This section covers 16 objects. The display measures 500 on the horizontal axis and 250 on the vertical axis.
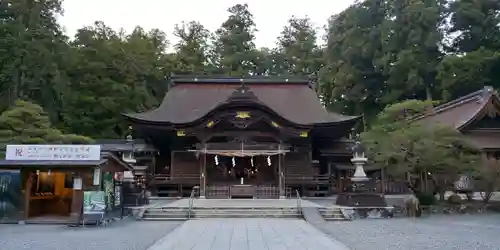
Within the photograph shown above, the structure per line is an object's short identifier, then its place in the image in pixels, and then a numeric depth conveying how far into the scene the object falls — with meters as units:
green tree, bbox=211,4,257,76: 43.59
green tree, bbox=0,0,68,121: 26.67
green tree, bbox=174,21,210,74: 41.09
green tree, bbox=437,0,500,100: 29.38
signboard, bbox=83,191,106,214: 12.88
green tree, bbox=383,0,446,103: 31.55
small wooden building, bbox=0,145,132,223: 13.38
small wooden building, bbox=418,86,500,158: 21.21
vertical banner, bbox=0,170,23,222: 13.85
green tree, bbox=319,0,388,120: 35.50
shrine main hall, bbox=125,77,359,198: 20.25
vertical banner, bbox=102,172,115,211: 14.44
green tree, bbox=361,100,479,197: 15.91
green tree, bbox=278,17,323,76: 43.91
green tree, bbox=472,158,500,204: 15.88
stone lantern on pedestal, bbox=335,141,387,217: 15.59
